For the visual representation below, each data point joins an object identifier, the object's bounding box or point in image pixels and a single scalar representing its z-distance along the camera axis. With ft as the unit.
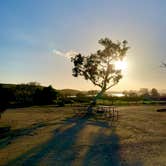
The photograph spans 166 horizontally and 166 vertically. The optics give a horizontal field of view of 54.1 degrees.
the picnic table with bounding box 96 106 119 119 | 57.27
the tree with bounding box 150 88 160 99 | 202.70
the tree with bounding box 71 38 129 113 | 80.55
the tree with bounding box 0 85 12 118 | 39.35
